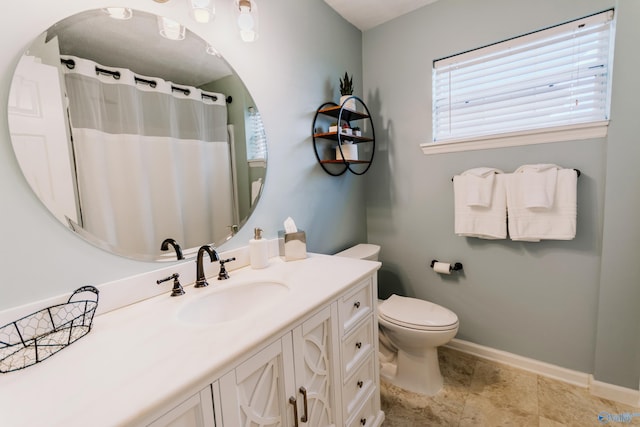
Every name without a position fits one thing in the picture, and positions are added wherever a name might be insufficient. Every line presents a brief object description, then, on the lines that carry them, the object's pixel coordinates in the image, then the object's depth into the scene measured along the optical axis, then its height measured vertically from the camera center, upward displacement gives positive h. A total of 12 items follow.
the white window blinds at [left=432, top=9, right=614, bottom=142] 1.53 +0.57
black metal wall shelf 1.79 +0.30
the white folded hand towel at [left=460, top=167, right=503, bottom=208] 1.75 -0.05
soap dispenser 1.31 -0.30
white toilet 1.55 -0.89
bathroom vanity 0.54 -0.39
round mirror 0.82 +0.20
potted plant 1.84 +0.61
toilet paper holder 1.97 -0.62
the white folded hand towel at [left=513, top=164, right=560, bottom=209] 1.57 -0.06
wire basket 0.68 -0.37
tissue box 1.45 -0.31
